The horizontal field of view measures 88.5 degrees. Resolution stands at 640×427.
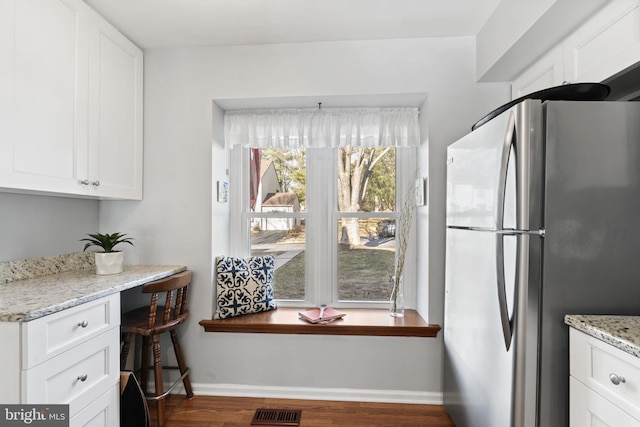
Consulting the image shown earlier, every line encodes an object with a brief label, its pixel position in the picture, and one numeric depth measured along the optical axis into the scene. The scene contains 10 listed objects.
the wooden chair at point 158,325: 1.82
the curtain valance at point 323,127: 2.29
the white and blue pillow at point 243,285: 2.24
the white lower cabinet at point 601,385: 0.91
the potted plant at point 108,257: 1.87
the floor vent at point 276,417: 1.90
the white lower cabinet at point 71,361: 1.12
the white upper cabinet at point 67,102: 1.38
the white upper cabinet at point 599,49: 1.20
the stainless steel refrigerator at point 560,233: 1.17
